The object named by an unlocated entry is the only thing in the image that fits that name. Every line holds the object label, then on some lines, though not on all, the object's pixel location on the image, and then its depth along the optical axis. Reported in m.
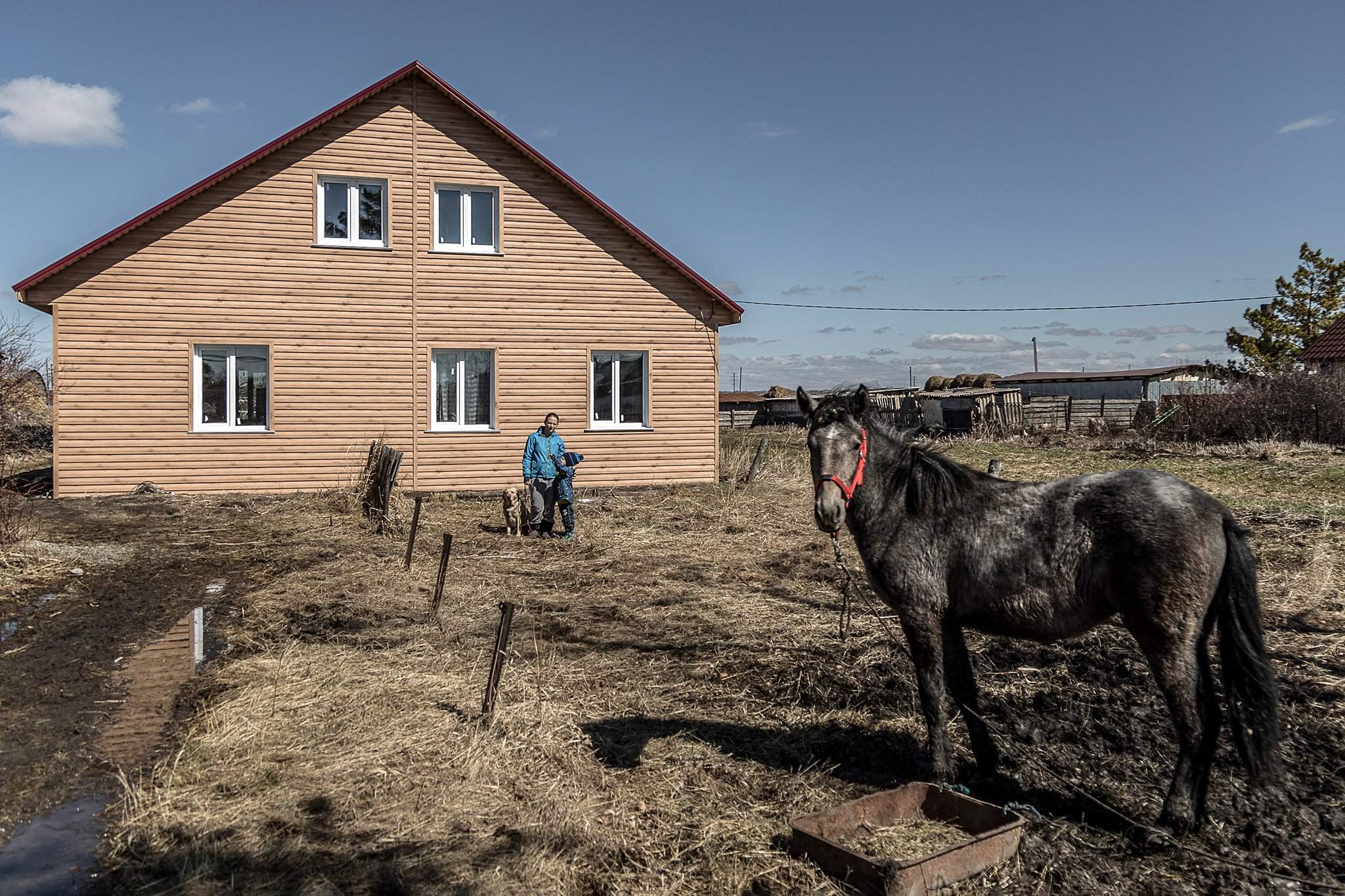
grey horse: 4.16
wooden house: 16.36
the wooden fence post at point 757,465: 19.44
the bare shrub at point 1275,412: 25.95
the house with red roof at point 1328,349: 35.66
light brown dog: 13.20
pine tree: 43.94
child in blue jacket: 13.01
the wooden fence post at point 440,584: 8.06
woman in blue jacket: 12.93
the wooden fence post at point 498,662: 5.42
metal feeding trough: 3.61
